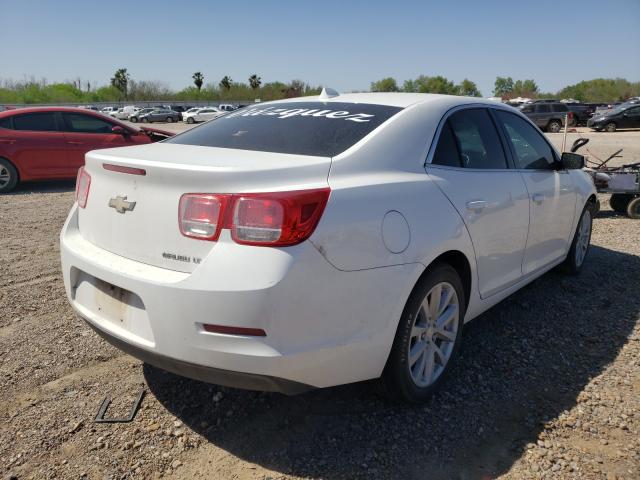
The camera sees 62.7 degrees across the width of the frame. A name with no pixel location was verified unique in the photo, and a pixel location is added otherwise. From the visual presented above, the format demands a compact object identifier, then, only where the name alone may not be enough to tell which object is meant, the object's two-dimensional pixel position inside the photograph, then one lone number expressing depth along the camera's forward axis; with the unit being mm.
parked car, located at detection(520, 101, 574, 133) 28375
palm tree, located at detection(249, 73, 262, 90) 100562
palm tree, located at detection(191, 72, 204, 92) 104750
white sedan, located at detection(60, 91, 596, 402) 2082
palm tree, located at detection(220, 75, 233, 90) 99469
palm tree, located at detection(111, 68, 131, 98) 98062
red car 9156
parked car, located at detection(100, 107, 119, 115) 59006
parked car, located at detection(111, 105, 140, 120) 55784
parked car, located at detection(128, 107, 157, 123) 52641
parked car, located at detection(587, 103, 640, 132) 27859
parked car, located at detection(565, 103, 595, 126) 32438
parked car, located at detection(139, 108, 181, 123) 50575
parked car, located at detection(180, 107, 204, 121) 48212
